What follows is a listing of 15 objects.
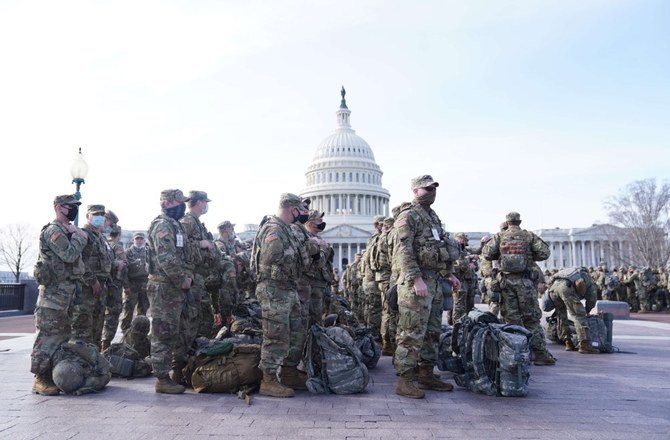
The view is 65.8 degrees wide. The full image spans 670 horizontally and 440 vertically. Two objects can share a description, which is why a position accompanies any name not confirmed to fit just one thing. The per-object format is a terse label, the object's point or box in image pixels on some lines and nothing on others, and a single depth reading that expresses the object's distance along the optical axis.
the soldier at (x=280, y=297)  5.61
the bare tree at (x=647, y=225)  47.66
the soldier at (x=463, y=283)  11.05
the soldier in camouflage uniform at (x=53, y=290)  5.73
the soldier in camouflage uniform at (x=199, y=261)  6.39
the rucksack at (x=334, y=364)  5.64
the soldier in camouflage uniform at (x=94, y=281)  7.12
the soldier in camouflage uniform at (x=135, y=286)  9.77
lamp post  11.95
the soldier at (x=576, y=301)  8.95
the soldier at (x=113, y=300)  8.44
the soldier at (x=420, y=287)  5.59
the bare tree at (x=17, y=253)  60.53
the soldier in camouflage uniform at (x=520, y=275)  8.14
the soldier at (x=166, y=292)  5.74
